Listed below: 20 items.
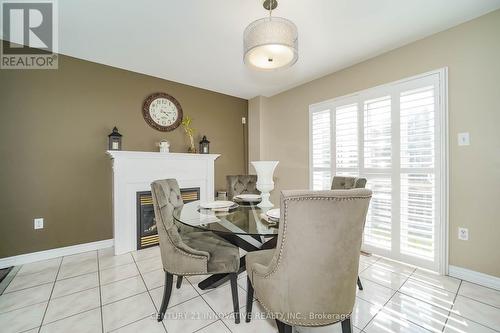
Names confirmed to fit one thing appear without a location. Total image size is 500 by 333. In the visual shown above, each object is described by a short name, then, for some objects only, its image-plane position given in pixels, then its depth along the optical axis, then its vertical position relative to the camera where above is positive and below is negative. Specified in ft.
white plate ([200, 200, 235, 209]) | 6.25 -1.12
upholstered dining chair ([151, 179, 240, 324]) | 4.92 -2.06
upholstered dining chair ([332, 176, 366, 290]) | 6.19 -0.52
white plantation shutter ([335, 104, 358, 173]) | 9.35 +1.30
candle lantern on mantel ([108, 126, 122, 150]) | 9.20 +1.15
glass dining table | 4.52 -1.29
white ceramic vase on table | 6.50 -0.32
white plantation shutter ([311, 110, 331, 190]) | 10.40 +0.82
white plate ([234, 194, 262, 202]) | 7.40 -1.09
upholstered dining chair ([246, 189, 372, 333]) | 3.19 -1.43
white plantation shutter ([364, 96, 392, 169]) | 8.34 +1.29
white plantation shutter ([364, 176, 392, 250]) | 8.32 -1.93
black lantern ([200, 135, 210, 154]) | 11.96 +1.13
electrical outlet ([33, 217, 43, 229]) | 8.23 -2.10
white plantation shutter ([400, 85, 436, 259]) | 7.35 -0.19
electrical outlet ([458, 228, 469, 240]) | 6.76 -2.12
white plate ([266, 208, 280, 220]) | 5.06 -1.13
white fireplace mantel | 8.99 -0.46
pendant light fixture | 4.58 +2.68
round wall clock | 10.66 +2.77
